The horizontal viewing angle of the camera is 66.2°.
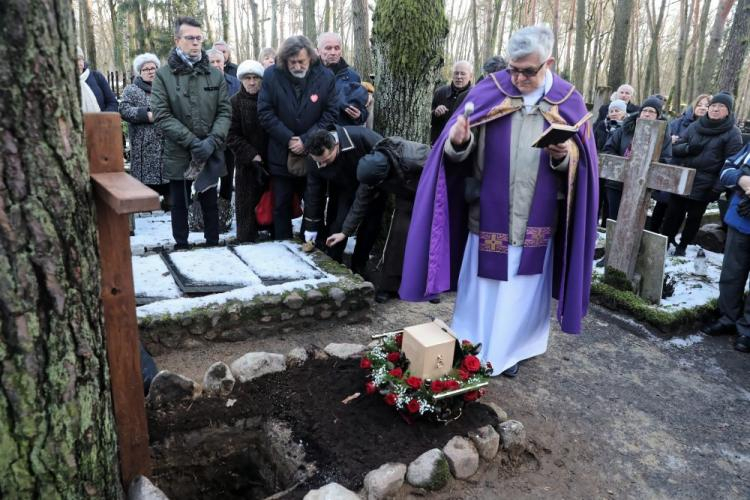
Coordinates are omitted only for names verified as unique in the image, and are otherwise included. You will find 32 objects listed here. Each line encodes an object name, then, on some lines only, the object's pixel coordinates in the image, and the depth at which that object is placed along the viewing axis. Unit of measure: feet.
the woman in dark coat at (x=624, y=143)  20.58
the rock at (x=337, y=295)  14.55
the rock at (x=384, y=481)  8.19
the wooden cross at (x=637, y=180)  15.60
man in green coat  16.08
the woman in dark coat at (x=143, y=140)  18.90
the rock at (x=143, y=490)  7.34
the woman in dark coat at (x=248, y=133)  18.40
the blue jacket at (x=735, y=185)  14.79
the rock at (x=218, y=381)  10.25
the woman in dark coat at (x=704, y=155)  20.44
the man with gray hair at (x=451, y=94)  22.21
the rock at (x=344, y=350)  11.64
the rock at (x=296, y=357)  11.29
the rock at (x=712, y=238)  23.68
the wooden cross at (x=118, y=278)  6.30
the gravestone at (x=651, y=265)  16.52
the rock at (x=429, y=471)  8.57
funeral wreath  9.49
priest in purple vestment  11.00
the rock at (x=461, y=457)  8.97
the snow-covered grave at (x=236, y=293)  12.96
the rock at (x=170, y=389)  9.71
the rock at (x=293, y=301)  14.01
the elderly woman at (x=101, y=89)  19.58
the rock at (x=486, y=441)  9.38
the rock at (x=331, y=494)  7.68
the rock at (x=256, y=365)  10.75
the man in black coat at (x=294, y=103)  17.08
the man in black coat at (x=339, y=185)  15.15
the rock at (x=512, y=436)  9.66
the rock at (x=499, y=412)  10.23
